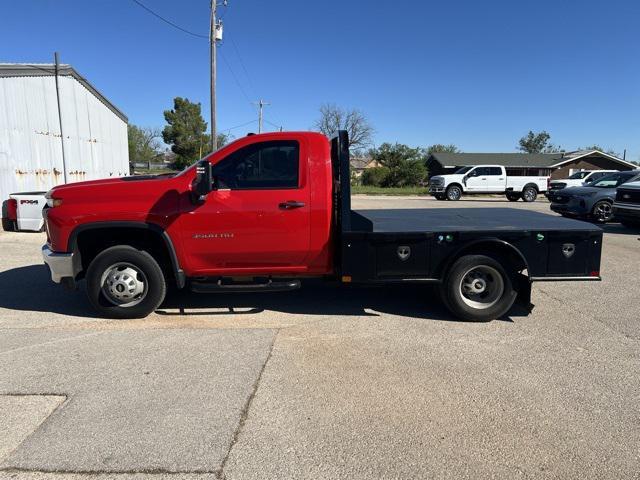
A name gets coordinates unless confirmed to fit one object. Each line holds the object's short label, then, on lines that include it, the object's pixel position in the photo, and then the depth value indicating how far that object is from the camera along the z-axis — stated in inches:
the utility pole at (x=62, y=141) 677.9
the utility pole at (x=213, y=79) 923.4
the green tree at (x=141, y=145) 3622.0
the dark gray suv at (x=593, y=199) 573.3
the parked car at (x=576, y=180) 1038.4
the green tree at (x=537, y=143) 4441.4
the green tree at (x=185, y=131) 2669.8
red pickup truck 198.8
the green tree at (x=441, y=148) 4047.0
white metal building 602.5
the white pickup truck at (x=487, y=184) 1111.6
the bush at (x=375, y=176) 2314.2
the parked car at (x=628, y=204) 497.4
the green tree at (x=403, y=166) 2268.7
